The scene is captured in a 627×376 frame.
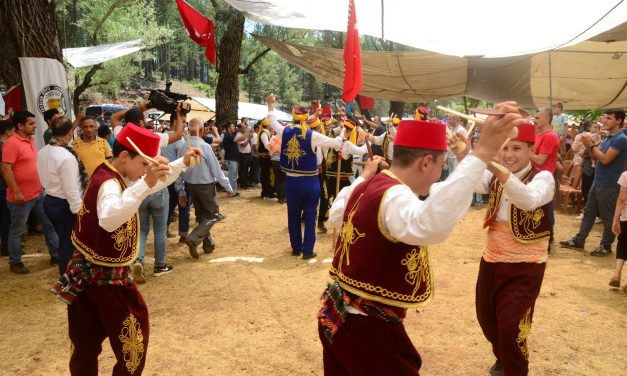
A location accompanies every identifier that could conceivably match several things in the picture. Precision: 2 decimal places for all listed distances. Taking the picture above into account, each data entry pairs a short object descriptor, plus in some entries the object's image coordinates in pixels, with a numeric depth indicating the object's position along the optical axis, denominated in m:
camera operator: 5.74
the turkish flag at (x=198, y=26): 7.57
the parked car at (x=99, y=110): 25.89
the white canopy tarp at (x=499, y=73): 6.07
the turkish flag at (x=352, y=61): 3.64
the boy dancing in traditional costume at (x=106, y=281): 2.68
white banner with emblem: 6.66
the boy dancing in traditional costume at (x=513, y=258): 2.94
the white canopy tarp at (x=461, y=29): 3.61
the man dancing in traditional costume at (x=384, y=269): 1.89
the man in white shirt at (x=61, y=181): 5.09
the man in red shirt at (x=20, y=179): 5.78
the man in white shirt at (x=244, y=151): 12.82
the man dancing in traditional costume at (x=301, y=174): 6.79
